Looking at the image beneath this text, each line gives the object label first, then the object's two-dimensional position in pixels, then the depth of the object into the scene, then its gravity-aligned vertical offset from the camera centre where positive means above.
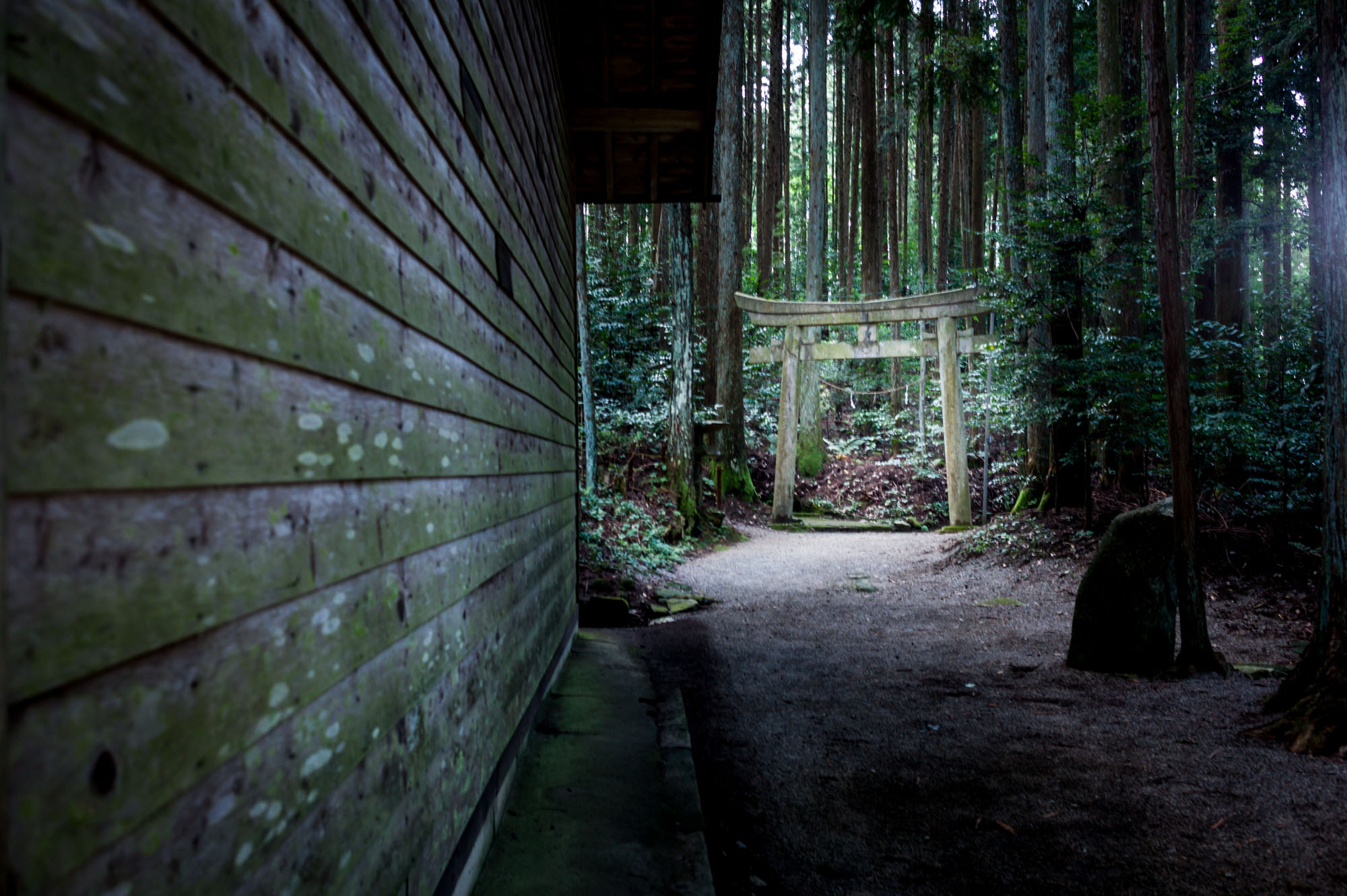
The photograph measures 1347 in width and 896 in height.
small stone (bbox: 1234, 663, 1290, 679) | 4.59 -1.39
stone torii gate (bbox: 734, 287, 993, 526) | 13.97 +2.14
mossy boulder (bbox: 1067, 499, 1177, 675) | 4.93 -1.01
